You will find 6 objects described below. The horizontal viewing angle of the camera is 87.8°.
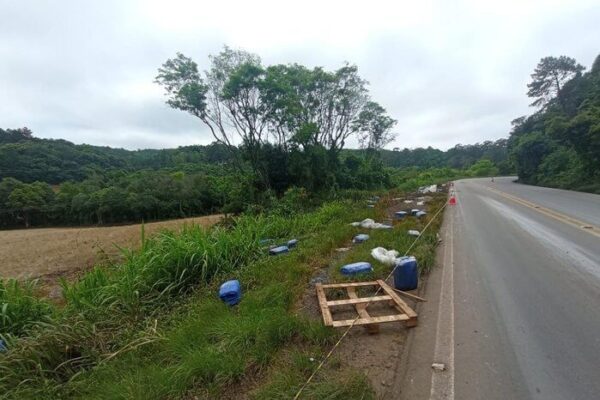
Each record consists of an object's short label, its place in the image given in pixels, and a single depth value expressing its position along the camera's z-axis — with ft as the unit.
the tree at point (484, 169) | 207.92
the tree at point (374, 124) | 104.74
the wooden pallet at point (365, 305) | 10.86
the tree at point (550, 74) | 128.26
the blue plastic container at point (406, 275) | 14.25
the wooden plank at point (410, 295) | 13.28
